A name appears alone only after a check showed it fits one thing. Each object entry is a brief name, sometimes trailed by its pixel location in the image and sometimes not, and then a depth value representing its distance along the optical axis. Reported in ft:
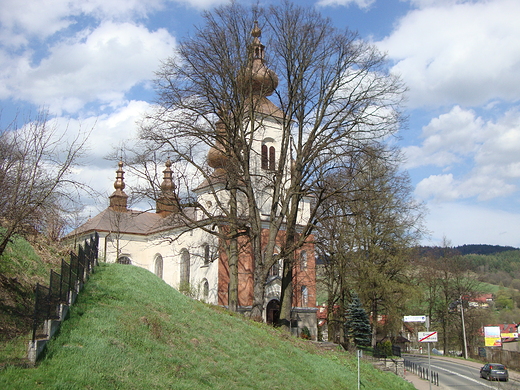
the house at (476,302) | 168.10
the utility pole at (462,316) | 156.87
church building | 103.04
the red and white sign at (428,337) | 63.21
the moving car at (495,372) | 99.60
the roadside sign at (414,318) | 62.54
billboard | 171.12
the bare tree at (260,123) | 67.92
